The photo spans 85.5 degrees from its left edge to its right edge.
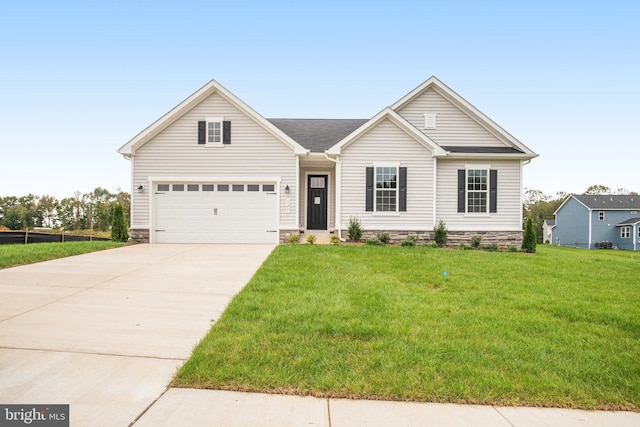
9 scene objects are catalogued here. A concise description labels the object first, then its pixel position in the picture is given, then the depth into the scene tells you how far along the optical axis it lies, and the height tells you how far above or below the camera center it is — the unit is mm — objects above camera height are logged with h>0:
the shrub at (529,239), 13578 -1034
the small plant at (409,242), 12897 -1100
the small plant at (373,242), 12929 -1100
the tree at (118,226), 13336 -528
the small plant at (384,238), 13281 -976
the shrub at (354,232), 13258 -744
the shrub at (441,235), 13508 -876
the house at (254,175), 13477 +1475
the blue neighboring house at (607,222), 34156 -897
